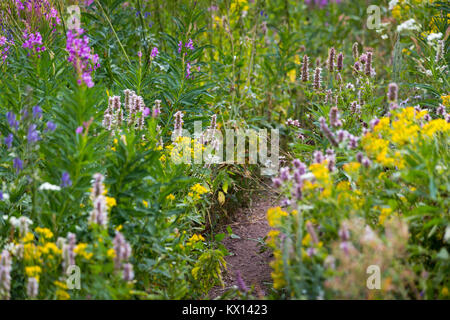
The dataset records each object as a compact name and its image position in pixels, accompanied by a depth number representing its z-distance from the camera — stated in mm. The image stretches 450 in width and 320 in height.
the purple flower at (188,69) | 3638
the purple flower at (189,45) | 3754
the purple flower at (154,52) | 3809
